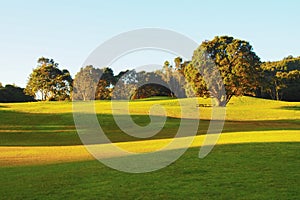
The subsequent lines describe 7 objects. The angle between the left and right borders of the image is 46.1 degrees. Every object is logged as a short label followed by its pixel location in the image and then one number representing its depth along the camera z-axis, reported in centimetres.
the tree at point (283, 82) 9638
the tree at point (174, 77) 9031
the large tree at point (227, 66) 6175
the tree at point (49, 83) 10875
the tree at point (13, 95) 10036
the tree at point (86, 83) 9754
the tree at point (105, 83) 11038
